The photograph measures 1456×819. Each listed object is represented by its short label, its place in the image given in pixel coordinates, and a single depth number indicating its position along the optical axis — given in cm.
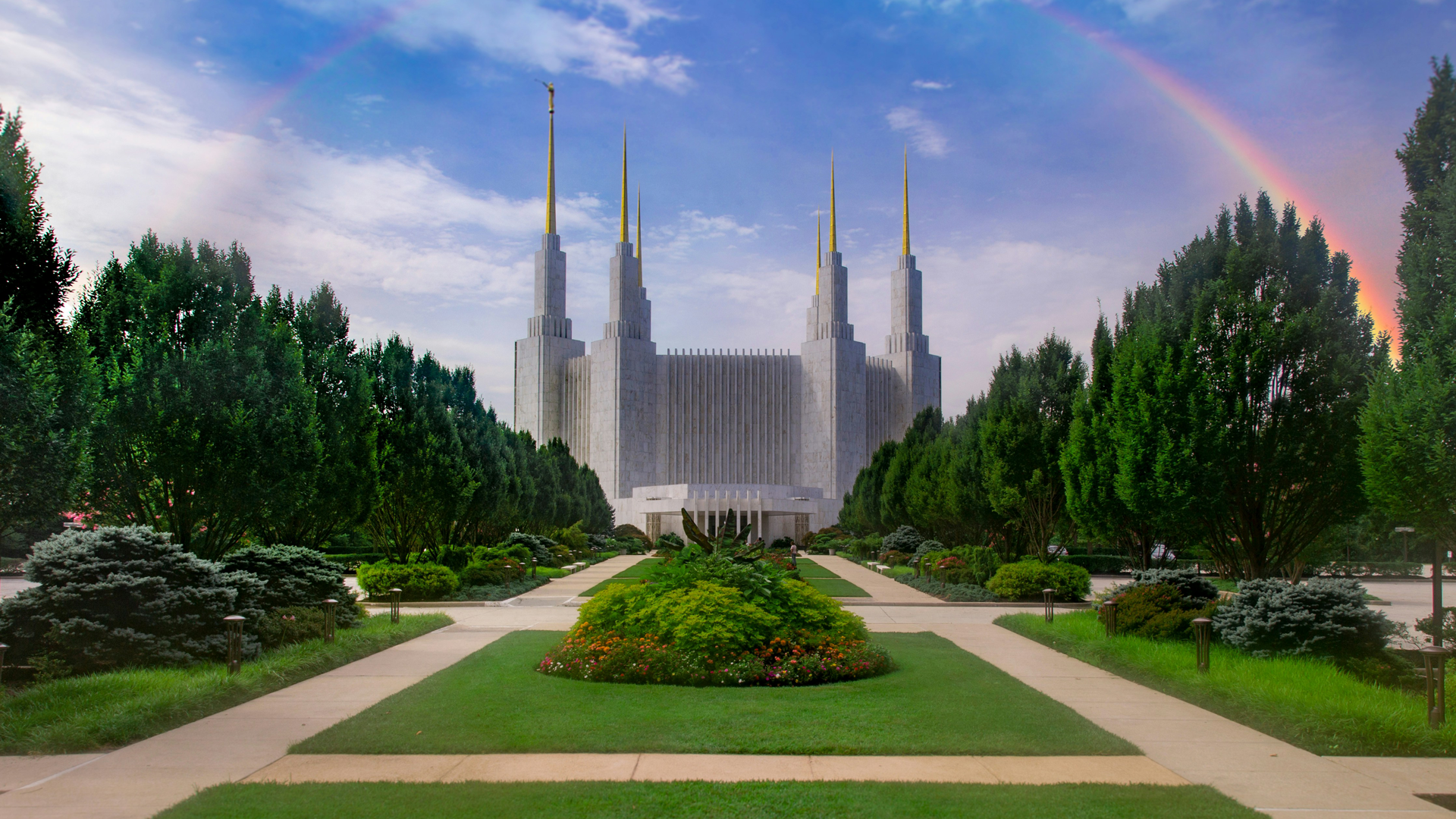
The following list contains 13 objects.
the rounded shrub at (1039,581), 2300
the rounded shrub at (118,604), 1020
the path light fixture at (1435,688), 838
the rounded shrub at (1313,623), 1115
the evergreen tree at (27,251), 1045
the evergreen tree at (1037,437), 2559
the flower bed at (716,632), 1117
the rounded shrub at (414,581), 2248
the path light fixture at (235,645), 1065
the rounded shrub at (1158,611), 1345
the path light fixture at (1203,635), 1112
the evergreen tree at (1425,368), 1108
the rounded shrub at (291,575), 1404
